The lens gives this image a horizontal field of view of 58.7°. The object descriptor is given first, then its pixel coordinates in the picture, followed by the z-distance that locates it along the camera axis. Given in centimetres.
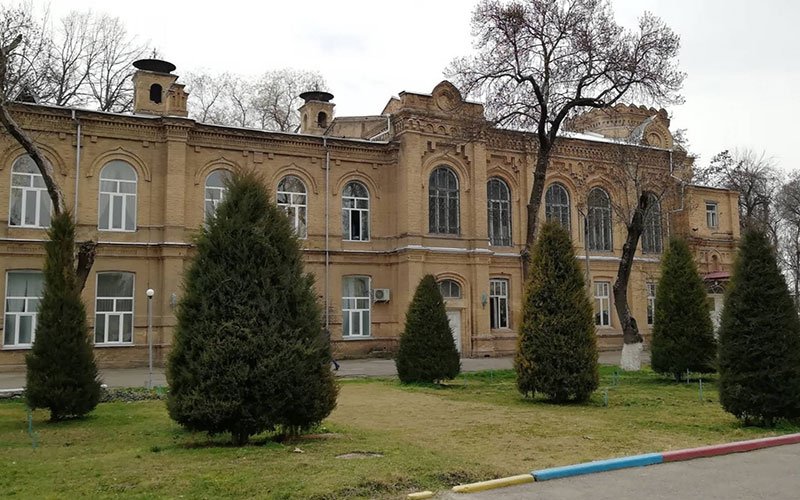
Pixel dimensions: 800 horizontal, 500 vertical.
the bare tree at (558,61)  2095
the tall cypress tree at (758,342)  1170
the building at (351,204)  2528
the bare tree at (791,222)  4381
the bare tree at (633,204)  2275
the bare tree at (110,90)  3622
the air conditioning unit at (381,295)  2914
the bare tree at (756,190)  4312
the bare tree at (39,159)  1662
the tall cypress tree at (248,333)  950
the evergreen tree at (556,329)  1514
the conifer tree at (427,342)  1900
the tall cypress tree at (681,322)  2019
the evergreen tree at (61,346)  1295
